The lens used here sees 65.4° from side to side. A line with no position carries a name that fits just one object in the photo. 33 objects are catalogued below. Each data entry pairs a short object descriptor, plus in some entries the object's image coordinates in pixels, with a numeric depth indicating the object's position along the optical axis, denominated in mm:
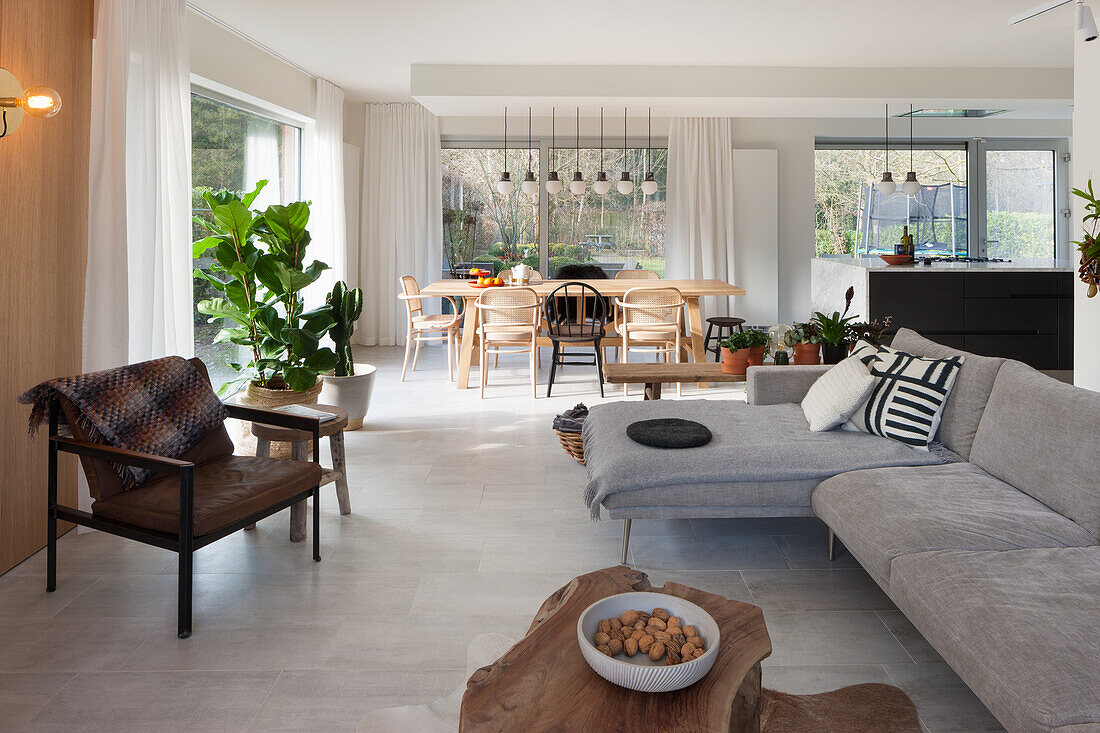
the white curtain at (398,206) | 9125
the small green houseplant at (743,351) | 4512
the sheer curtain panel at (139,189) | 3670
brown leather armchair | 2639
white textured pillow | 3453
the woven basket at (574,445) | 4504
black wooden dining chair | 6578
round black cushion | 3286
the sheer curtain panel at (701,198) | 9172
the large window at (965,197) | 9391
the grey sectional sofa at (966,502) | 1796
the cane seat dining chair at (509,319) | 6551
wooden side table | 3459
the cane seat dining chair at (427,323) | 7340
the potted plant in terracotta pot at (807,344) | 4418
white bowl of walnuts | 1623
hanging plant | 3641
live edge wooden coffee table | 1559
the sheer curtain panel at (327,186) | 7832
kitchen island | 6383
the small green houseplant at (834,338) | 4367
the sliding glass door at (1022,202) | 9406
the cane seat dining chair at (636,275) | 8477
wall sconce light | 2859
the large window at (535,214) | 9344
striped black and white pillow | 3279
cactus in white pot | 5055
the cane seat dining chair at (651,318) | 6609
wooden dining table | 6887
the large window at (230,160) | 5754
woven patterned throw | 2811
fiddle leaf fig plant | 4551
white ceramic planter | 5285
